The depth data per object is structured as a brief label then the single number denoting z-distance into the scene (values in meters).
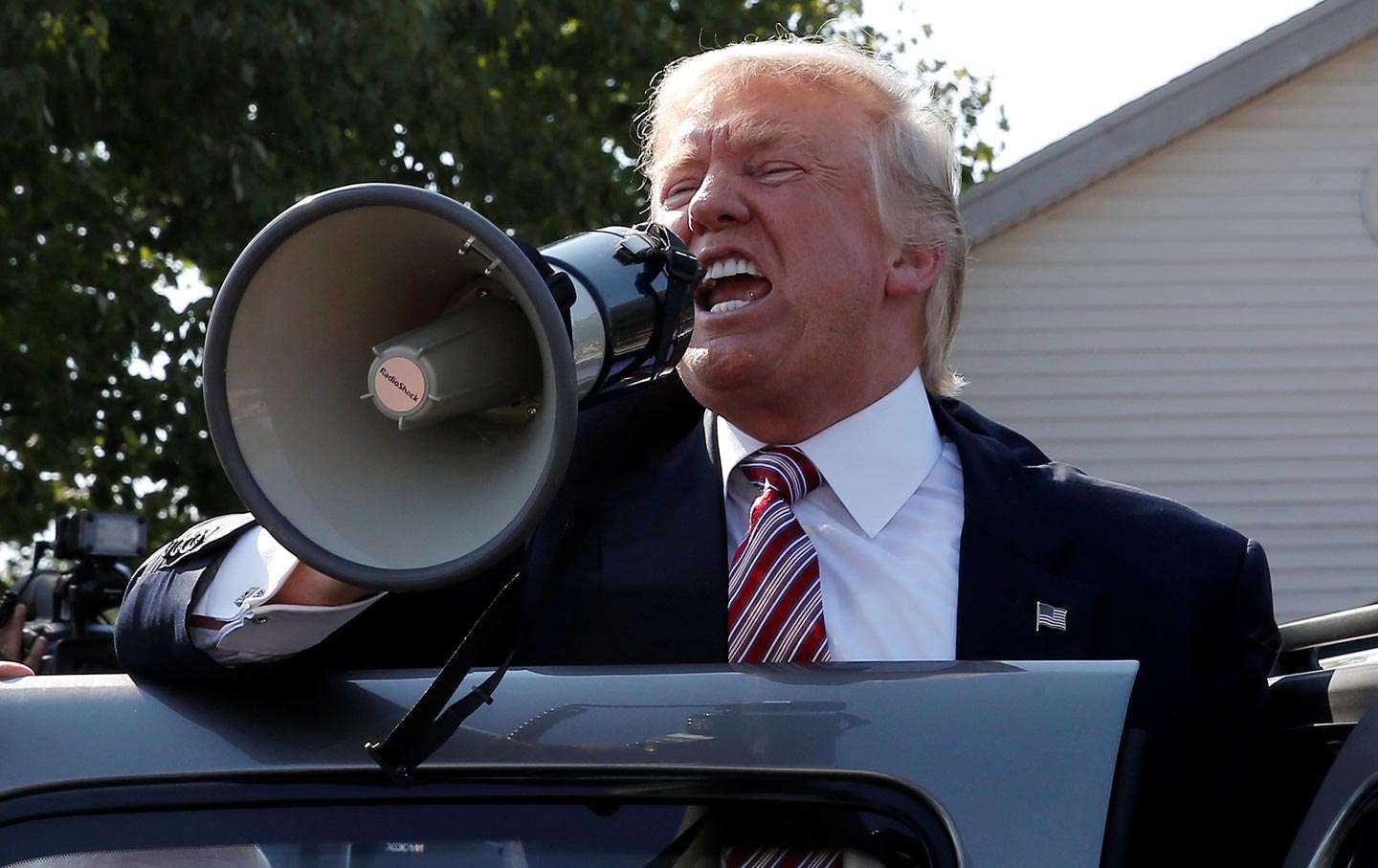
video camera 6.33
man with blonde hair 2.71
